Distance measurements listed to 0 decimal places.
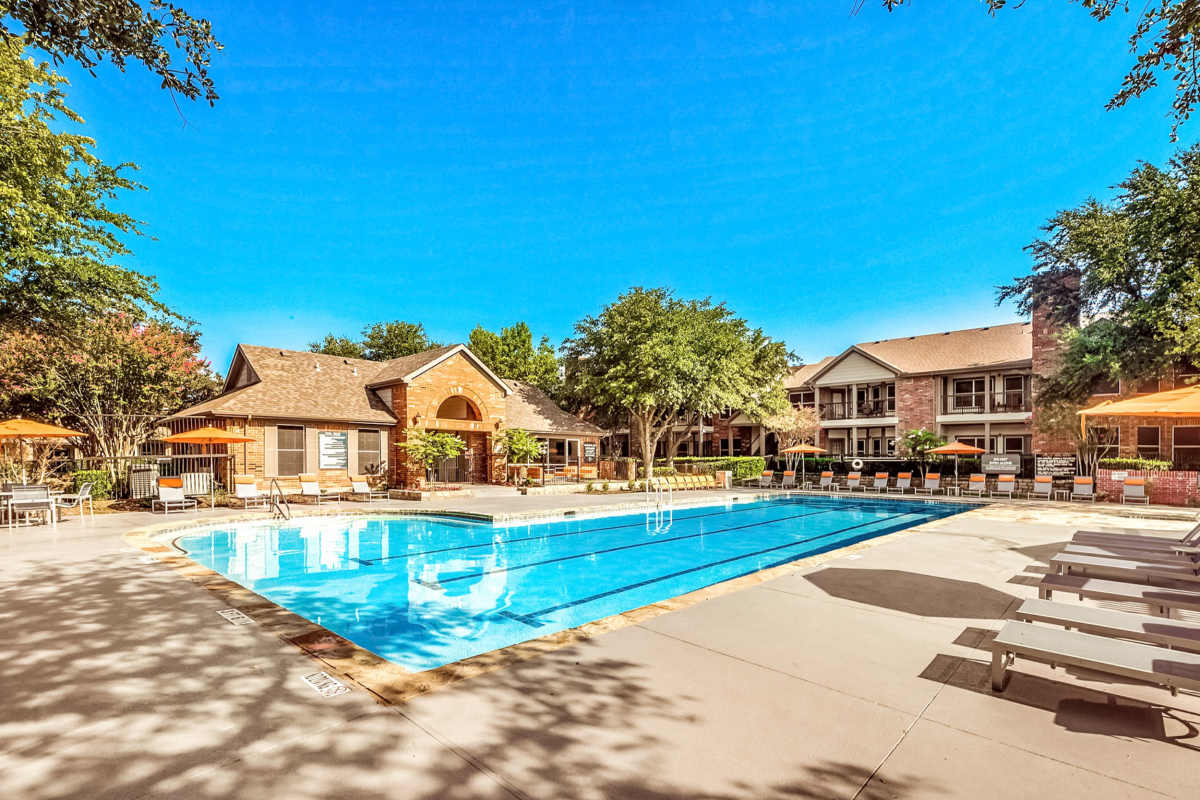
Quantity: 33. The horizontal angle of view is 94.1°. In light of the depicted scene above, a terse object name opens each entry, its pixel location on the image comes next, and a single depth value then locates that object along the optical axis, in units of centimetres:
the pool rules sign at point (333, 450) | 2044
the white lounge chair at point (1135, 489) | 1754
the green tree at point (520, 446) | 2291
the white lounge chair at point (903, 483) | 2300
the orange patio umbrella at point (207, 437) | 1545
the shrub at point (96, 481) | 1661
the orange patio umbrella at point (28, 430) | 1316
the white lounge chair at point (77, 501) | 1297
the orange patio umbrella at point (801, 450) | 2520
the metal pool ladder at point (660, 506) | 1555
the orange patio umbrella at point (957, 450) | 2150
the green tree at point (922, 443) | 2538
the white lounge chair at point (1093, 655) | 311
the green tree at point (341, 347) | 4581
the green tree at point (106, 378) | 1827
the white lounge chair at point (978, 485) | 2139
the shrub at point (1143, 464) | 1945
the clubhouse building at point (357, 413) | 1919
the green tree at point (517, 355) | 4531
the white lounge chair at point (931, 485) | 2267
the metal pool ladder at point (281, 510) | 1420
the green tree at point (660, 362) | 2614
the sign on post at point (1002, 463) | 2189
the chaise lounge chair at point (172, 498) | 1473
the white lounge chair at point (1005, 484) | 2080
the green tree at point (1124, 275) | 1830
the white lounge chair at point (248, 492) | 1578
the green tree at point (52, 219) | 1243
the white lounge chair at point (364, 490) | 1852
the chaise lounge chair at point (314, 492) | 1750
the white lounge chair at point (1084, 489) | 1873
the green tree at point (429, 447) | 2036
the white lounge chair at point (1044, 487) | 1992
